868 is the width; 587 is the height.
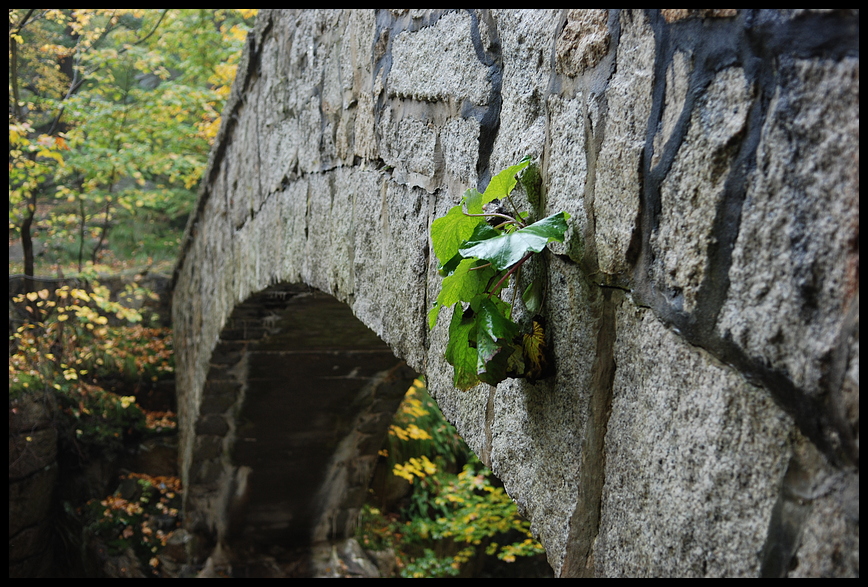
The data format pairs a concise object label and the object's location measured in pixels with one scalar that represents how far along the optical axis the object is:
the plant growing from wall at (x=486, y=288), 0.85
